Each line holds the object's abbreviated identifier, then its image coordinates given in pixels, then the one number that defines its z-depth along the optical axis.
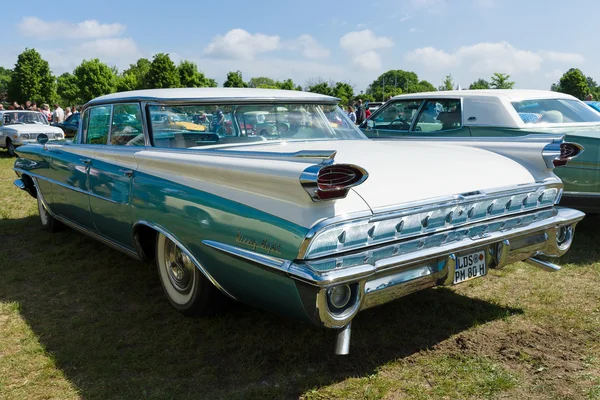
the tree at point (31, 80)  47.56
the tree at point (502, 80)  45.73
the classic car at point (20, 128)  14.57
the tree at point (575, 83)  51.47
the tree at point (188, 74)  55.25
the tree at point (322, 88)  58.25
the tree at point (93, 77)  55.78
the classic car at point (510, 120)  4.89
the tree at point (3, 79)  84.06
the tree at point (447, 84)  58.86
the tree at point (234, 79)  65.44
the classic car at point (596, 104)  10.07
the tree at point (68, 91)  72.00
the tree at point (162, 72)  51.79
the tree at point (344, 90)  59.88
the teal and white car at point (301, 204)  2.35
